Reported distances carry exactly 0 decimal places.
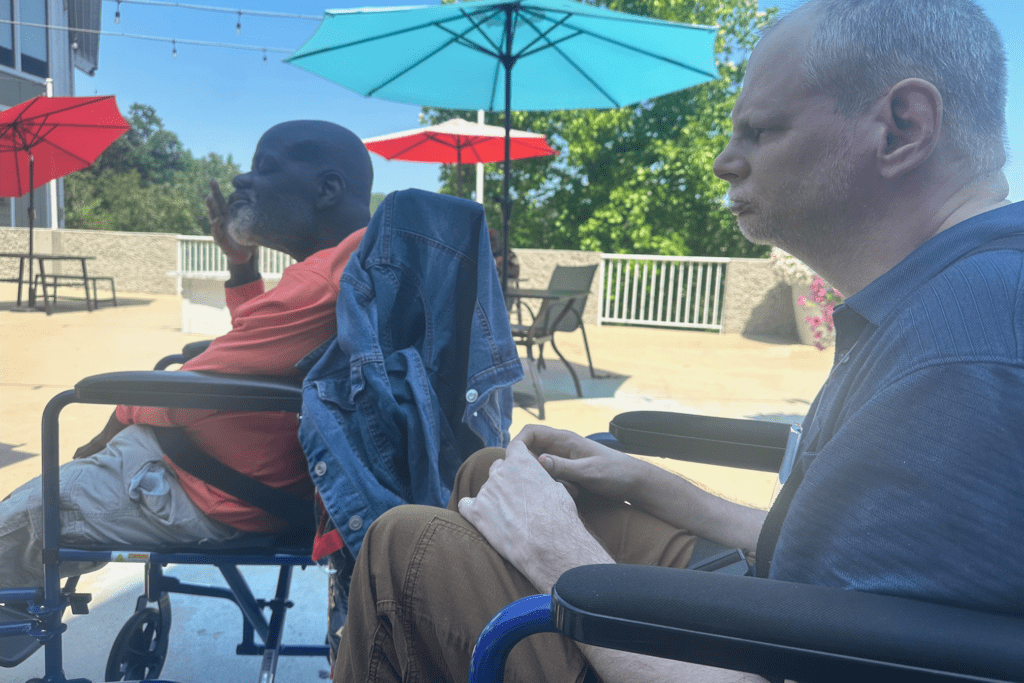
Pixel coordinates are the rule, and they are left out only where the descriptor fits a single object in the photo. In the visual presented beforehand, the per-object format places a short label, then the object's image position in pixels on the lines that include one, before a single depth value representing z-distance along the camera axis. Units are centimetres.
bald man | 135
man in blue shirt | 58
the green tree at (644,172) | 1565
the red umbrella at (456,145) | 754
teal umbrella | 433
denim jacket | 128
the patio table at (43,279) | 885
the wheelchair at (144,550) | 123
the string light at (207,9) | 1231
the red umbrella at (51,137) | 756
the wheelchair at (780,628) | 52
